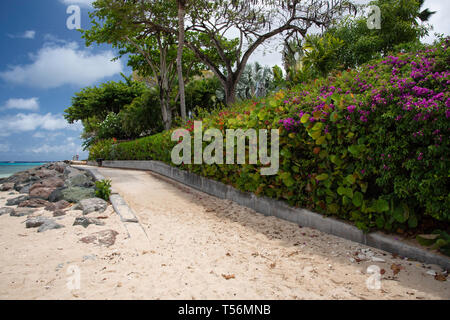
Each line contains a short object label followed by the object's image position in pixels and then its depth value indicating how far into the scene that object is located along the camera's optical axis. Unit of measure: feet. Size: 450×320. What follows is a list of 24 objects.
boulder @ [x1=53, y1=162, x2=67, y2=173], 45.18
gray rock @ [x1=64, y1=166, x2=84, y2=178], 32.09
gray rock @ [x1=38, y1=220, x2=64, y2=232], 13.94
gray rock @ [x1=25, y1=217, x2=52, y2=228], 14.42
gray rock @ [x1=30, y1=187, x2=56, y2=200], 21.40
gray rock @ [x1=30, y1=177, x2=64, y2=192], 24.24
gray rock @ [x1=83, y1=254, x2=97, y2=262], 10.41
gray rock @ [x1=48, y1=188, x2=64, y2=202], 20.35
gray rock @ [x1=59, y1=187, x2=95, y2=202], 19.99
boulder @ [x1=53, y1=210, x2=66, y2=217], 16.42
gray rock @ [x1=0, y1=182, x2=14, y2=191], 31.67
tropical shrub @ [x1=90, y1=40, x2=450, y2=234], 8.88
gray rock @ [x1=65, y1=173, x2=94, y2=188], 24.95
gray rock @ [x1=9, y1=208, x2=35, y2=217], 17.11
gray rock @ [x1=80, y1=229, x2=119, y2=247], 12.04
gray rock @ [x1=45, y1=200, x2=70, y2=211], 17.96
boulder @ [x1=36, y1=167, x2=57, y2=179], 36.88
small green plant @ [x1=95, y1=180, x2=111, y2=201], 20.11
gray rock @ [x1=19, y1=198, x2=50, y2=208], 19.01
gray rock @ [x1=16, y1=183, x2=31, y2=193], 27.48
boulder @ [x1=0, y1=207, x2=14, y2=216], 17.66
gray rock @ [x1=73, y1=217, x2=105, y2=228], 14.60
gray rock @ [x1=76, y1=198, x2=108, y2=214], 17.03
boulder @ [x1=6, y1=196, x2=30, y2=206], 21.16
